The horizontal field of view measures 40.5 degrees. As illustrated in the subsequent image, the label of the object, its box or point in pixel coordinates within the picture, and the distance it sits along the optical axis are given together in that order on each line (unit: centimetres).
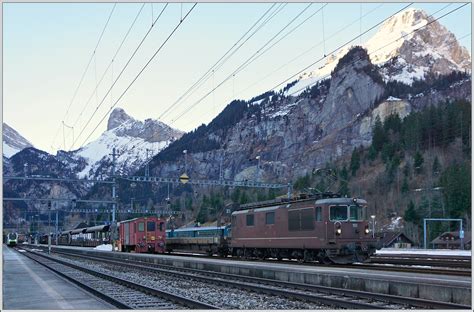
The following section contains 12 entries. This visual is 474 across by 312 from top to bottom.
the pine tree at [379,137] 18550
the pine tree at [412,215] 11194
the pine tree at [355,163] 18192
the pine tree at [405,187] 14625
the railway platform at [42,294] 1911
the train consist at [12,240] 13000
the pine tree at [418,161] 15275
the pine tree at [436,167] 14862
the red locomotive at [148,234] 6178
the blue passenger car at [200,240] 5072
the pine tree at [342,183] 11765
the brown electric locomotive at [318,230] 3300
